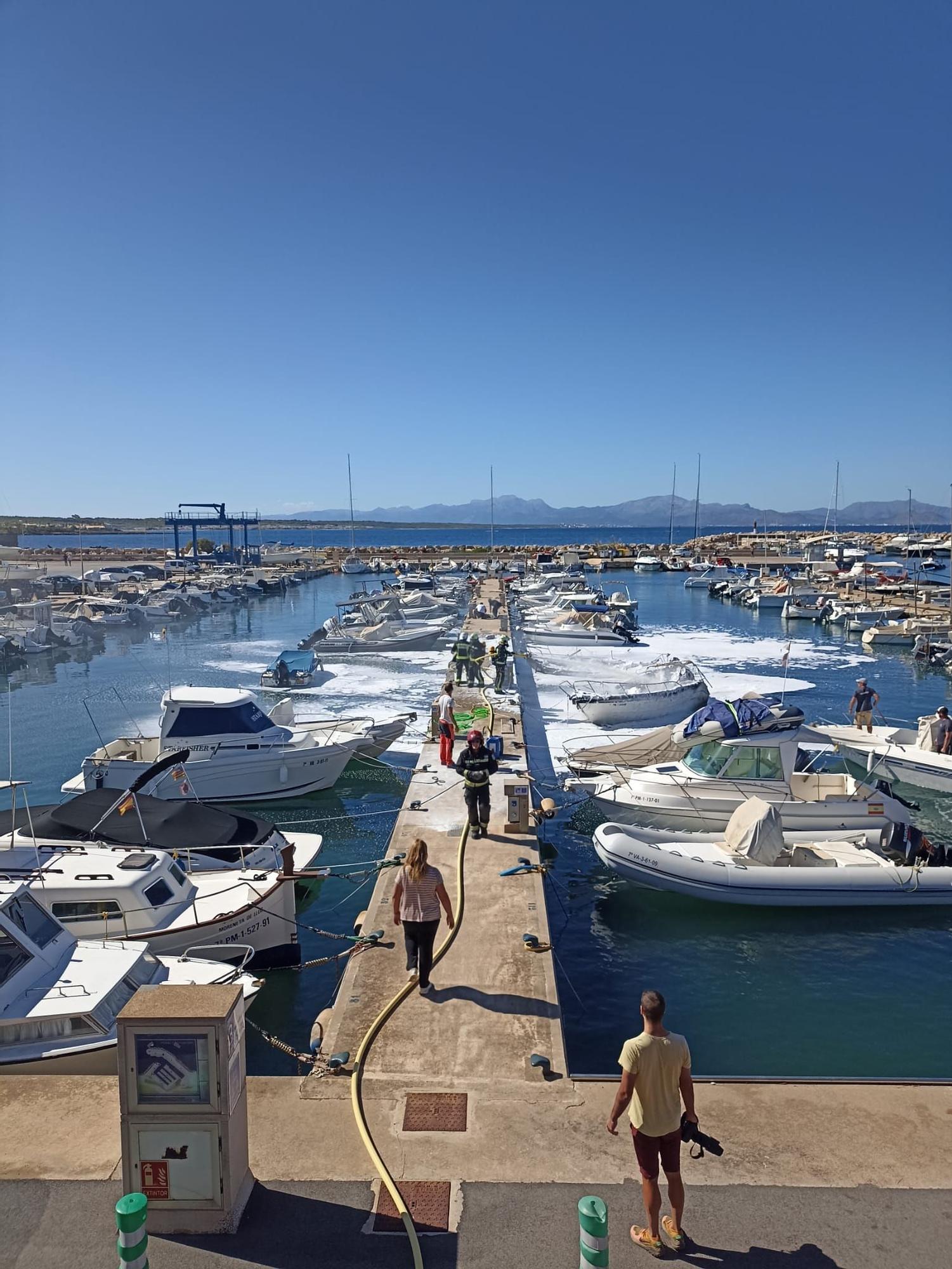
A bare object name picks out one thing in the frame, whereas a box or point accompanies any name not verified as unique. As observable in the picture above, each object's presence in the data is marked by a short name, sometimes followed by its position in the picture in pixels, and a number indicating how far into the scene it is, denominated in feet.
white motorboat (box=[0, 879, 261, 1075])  29.53
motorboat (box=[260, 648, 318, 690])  112.16
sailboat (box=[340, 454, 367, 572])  318.65
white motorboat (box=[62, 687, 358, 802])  68.54
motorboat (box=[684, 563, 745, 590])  279.49
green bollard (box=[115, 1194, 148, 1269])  15.33
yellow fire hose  17.55
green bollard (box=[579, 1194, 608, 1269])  15.30
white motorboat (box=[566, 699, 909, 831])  53.01
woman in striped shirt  28.04
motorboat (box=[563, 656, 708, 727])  95.14
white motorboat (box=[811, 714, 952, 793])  70.23
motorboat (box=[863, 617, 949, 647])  157.48
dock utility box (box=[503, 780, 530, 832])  47.21
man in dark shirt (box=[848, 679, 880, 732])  79.71
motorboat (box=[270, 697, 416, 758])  76.07
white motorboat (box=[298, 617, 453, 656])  138.31
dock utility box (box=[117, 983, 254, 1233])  17.25
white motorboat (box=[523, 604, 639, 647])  147.43
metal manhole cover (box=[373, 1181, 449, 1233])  18.25
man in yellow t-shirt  17.71
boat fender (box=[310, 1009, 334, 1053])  26.31
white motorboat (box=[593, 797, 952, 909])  46.52
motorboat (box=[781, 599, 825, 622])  194.08
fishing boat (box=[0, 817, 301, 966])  38.65
